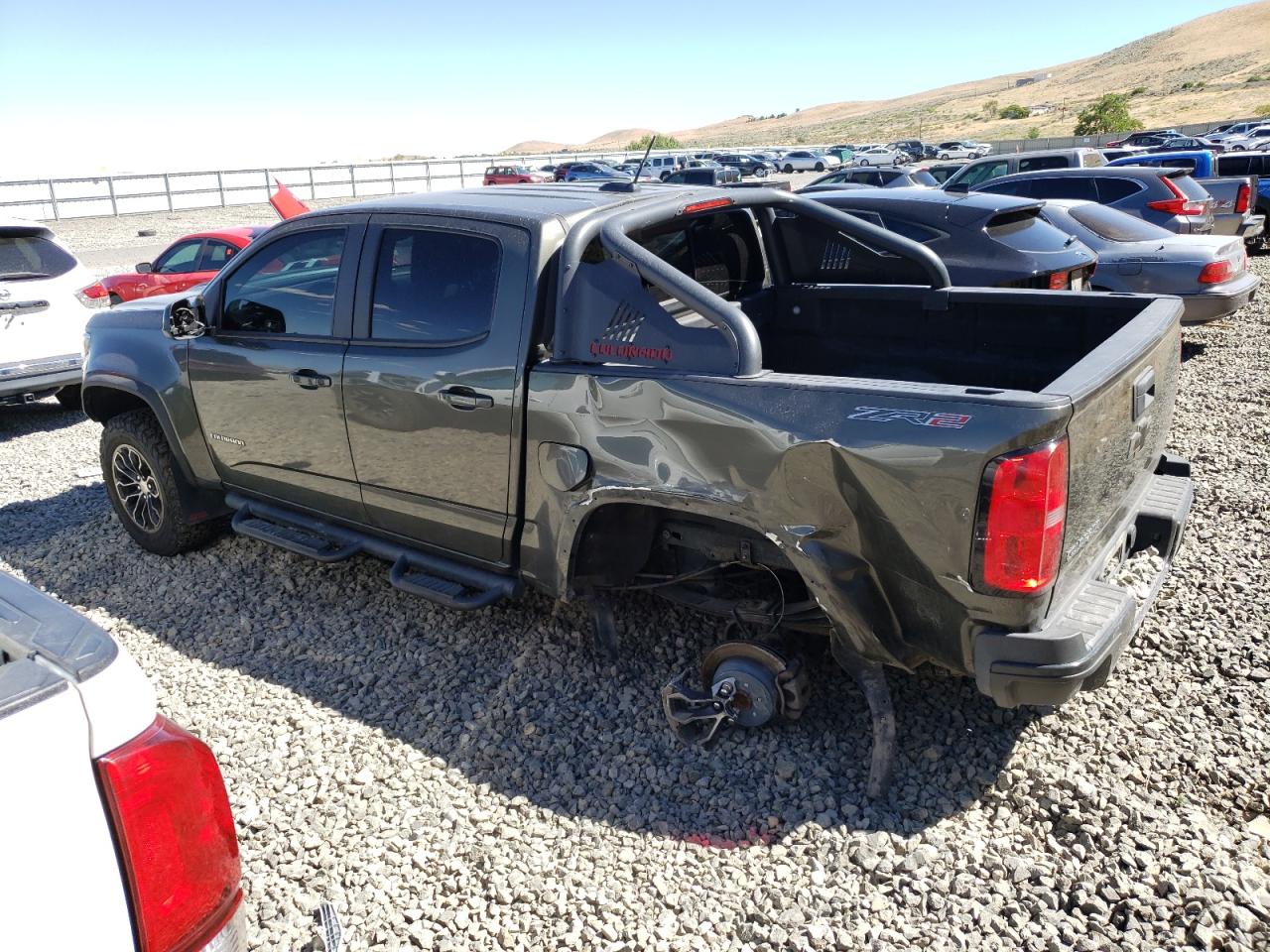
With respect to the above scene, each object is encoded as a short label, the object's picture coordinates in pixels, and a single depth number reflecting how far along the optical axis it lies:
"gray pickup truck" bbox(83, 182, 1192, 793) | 2.73
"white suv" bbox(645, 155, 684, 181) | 38.75
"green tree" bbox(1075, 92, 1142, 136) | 50.12
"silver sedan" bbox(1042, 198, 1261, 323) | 8.33
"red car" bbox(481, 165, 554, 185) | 34.09
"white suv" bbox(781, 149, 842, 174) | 51.12
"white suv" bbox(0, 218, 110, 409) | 7.84
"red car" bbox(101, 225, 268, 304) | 10.38
